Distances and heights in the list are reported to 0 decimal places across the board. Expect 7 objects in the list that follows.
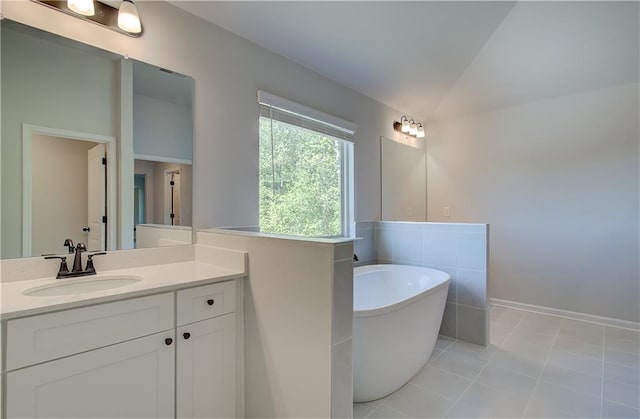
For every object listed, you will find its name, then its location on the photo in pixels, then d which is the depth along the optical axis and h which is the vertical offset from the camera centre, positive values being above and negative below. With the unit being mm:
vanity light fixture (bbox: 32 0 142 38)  1436 +965
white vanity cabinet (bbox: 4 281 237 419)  1016 -573
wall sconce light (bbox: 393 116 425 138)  3568 +979
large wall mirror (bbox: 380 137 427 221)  3396 +363
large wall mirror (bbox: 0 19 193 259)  1355 +322
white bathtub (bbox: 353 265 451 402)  1726 -783
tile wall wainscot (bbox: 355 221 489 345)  2541 -437
